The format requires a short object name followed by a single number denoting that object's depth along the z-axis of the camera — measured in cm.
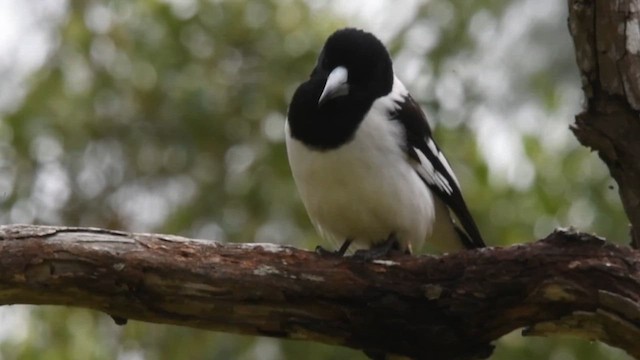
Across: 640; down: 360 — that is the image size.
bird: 837
